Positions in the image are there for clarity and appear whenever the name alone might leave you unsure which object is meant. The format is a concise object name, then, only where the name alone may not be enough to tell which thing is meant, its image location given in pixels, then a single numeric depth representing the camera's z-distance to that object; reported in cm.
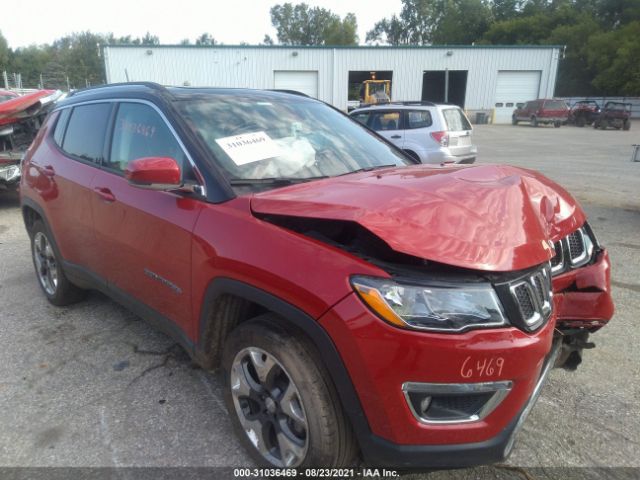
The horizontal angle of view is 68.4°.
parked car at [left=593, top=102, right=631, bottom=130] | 2916
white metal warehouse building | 3500
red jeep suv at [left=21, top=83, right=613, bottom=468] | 166
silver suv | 990
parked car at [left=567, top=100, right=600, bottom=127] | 3197
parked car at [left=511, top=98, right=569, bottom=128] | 3189
